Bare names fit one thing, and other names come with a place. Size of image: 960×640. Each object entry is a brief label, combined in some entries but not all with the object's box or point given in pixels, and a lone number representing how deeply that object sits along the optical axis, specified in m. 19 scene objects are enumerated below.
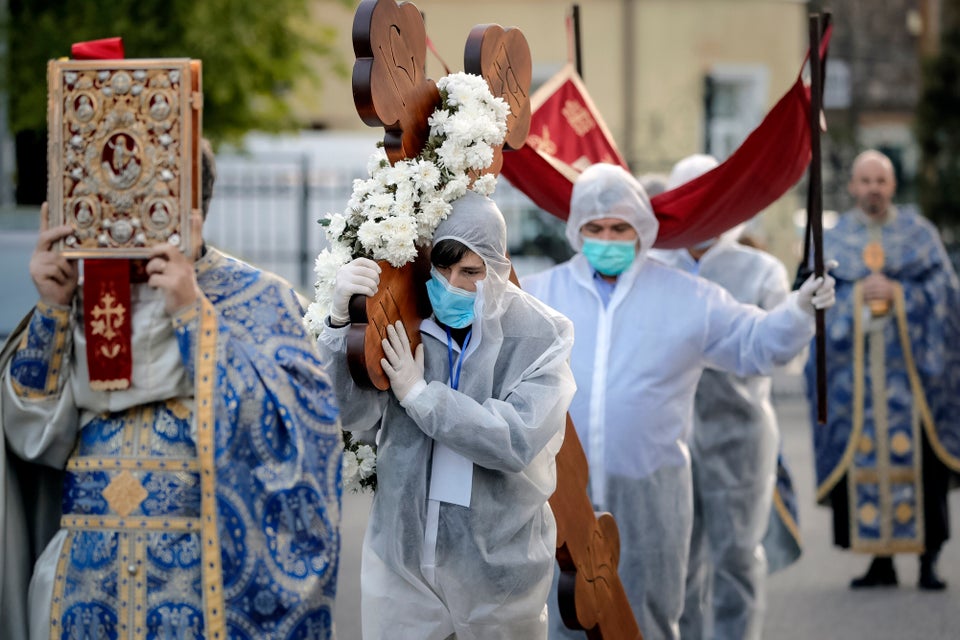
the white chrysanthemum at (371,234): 9.57
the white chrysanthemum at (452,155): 9.90
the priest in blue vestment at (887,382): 20.28
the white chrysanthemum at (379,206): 9.65
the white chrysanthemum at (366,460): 10.38
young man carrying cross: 9.71
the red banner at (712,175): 13.45
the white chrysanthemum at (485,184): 10.09
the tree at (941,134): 41.94
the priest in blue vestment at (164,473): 9.36
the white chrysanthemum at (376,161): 9.95
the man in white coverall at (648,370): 12.94
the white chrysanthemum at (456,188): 9.83
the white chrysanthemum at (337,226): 9.78
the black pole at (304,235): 40.28
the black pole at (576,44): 14.80
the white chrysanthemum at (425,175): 9.73
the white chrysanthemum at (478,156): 9.96
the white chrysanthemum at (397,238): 9.58
